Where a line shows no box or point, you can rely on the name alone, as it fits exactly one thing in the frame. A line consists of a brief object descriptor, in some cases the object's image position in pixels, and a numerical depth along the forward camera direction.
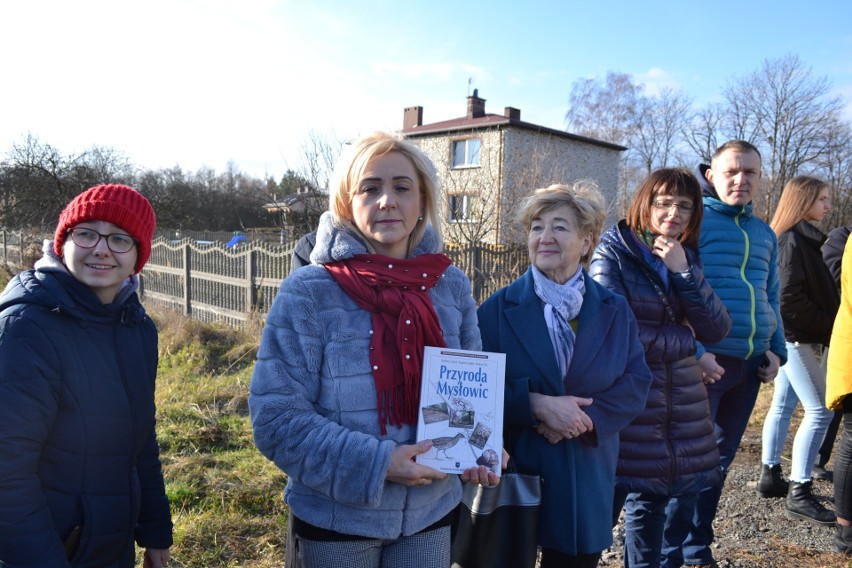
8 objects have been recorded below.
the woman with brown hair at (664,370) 2.83
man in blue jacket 3.52
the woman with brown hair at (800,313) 4.41
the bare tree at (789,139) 30.58
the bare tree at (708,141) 39.91
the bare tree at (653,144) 43.41
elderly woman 2.38
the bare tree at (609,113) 39.12
